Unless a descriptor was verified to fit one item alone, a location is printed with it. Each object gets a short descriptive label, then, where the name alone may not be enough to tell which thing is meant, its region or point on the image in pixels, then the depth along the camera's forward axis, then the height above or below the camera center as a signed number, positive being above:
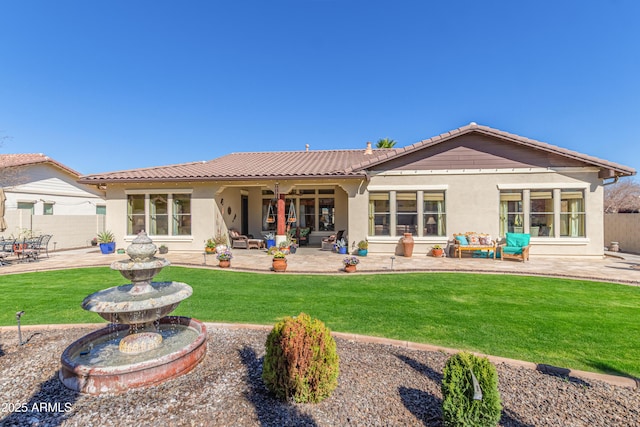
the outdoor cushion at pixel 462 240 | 11.89 -0.94
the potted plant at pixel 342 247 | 12.93 -1.36
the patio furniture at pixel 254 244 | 14.44 -1.37
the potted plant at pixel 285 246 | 12.52 -1.31
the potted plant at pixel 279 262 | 9.26 -1.45
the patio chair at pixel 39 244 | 11.64 -1.17
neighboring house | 14.90 +0.87
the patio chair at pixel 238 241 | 14.48 -1.23
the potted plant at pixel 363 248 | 12.40 -1.33
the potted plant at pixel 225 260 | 9.89 -1.48
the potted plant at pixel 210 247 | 12.91 -1.37
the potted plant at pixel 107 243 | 13.04 -1.22
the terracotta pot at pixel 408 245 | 12.11 -1.18
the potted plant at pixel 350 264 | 9.11 -1.48
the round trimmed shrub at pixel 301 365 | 2.89 -1.47
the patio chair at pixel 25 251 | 11.14 -1.37
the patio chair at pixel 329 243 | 14.07 -1.28
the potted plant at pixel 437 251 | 12.09 -1.41
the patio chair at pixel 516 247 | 11.16 -1.14
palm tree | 26.11 +6.52
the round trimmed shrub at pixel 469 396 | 2.46 -1.51
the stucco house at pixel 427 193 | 11.72 +1.01
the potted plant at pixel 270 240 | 14.01 -1.14
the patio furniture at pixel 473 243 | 11.62 -1.06
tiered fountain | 3.13 -1.63
